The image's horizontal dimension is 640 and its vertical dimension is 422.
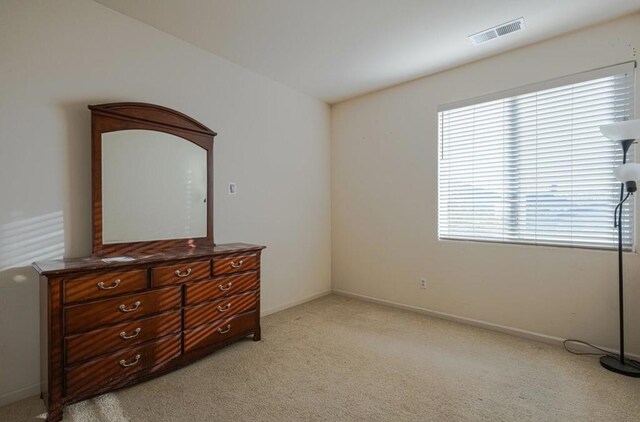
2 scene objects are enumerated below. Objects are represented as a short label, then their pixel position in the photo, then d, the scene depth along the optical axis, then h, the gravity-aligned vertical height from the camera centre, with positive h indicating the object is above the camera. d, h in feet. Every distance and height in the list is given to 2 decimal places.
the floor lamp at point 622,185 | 7.34 +0.57
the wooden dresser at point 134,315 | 6.11 -2.39
